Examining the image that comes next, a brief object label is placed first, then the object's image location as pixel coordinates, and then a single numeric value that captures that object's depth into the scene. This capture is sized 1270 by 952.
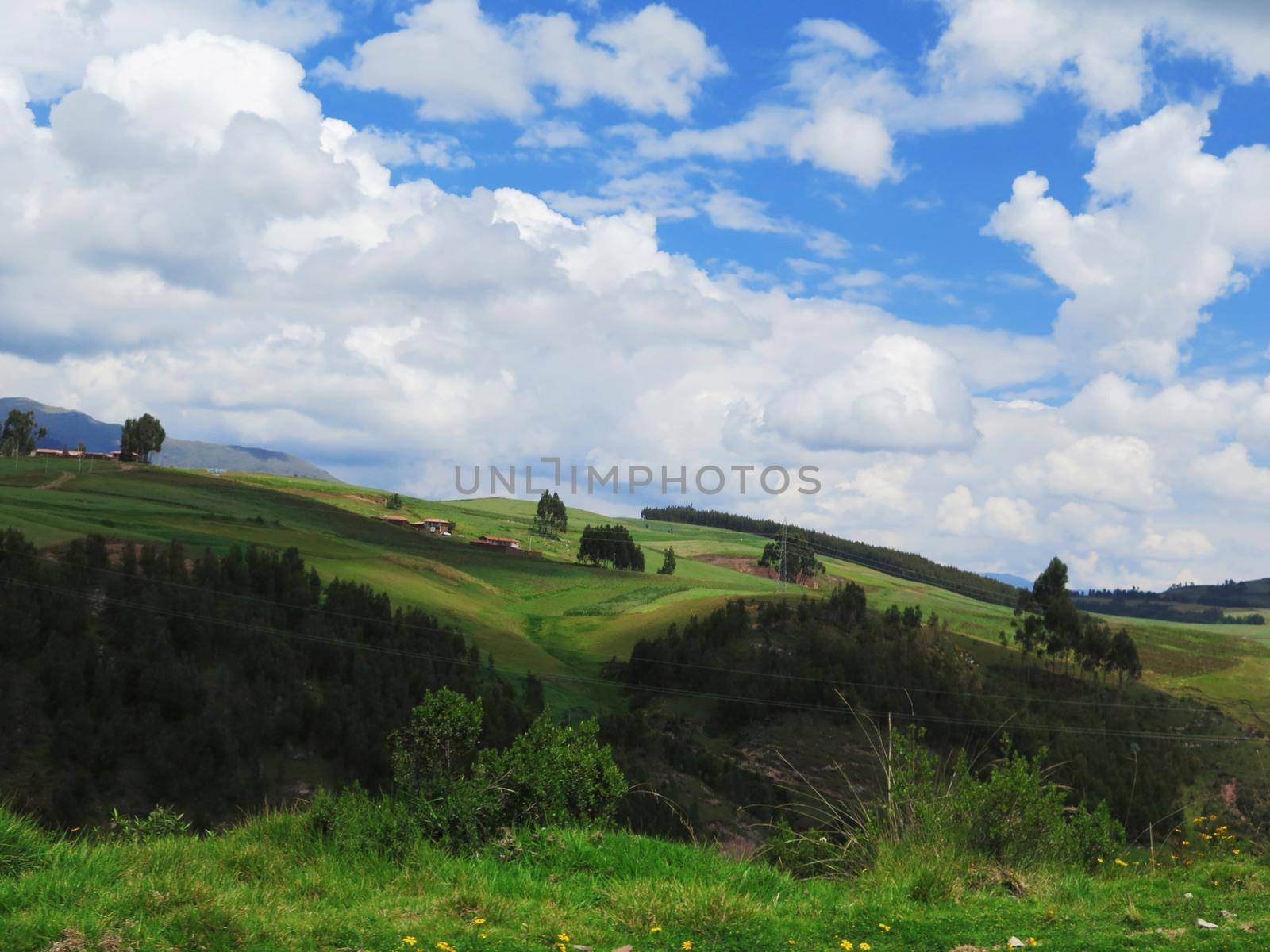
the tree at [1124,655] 99.00
